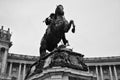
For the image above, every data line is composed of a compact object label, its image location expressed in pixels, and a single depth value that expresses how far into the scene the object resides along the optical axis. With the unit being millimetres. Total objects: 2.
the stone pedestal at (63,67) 7742
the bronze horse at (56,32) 9492
